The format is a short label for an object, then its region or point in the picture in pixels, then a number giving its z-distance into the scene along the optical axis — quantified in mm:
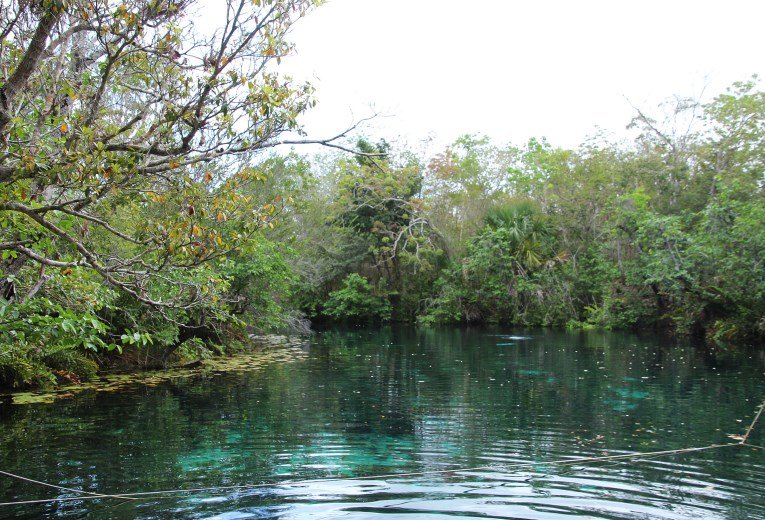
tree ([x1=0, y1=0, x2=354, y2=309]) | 5074
